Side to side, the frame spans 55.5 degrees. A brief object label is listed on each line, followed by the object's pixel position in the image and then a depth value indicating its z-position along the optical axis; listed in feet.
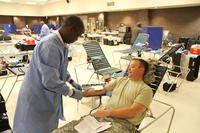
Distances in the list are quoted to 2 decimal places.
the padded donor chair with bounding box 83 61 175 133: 8.05
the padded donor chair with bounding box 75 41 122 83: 12.09
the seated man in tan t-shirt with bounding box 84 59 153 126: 5.13
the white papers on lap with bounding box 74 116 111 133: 4.66
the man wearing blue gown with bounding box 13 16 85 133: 4.75
